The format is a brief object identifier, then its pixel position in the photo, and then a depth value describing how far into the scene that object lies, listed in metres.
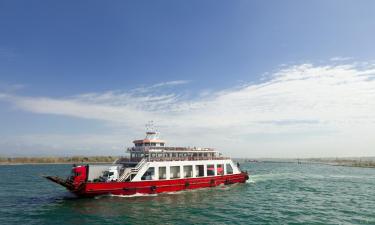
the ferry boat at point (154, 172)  33.06
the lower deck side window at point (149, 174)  37.06
